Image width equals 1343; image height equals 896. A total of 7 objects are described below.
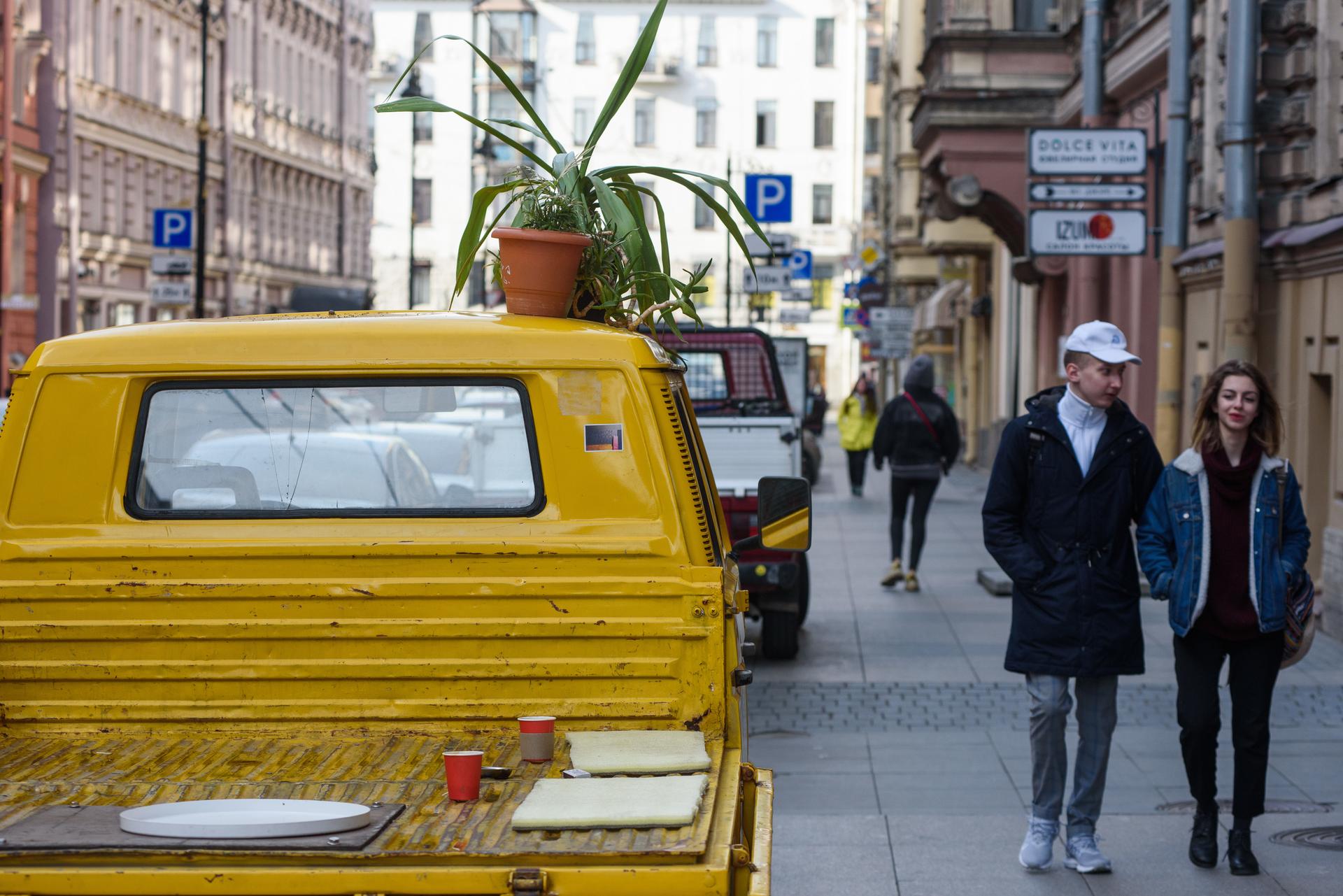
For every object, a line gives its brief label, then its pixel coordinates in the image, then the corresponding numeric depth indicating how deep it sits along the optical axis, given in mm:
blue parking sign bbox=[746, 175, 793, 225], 30062
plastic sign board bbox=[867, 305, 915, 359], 38625
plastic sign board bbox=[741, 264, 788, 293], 31734
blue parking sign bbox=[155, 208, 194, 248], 29703
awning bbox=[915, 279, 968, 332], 42875
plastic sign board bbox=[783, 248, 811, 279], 39875
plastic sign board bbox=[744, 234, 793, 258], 32500
